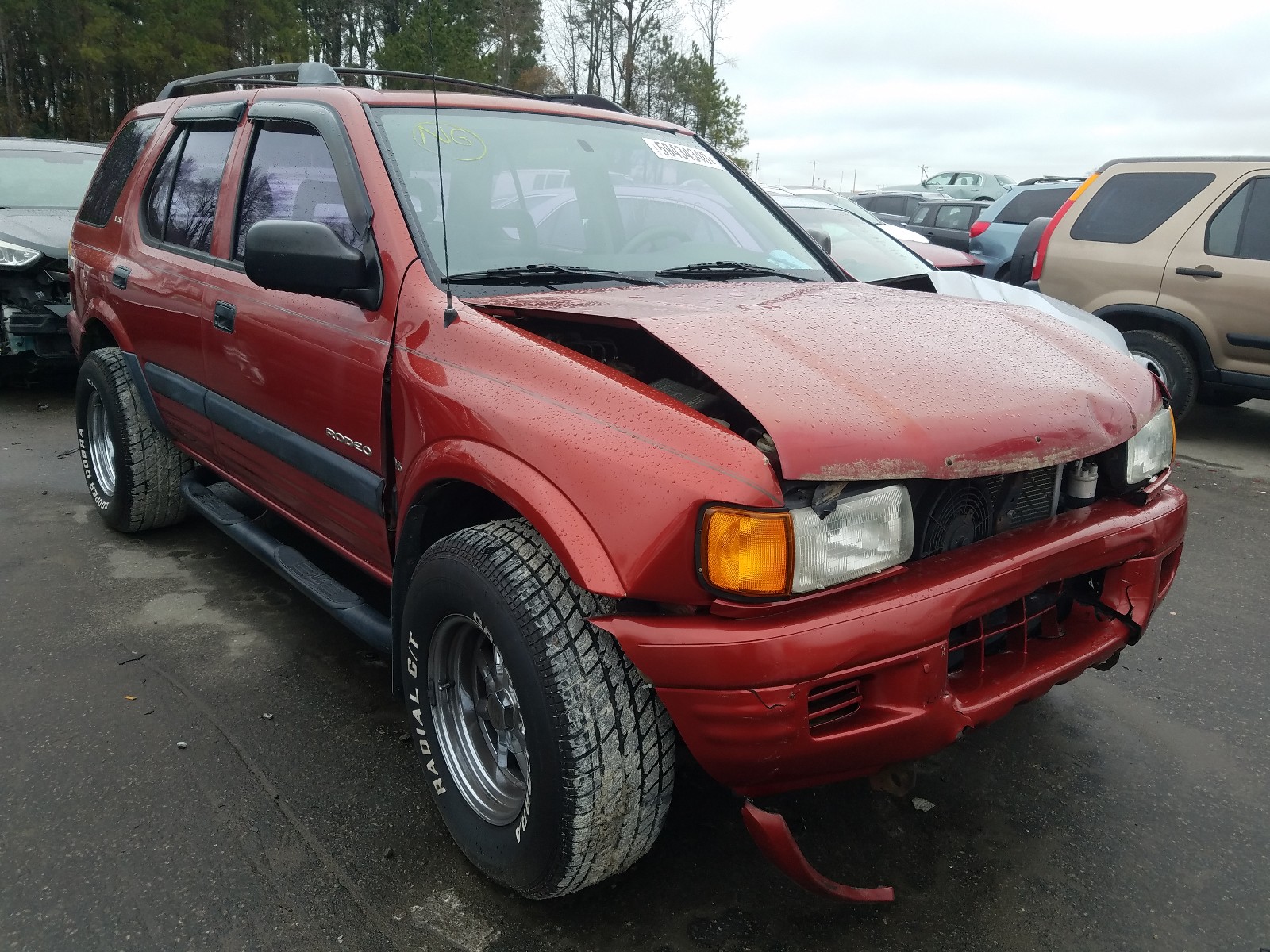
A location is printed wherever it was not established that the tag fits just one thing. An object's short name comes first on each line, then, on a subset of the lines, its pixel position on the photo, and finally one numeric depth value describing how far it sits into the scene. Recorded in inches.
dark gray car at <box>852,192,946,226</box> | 630.5
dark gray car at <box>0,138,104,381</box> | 244.1
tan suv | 240.1
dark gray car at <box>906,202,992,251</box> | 534.9
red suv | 64.9
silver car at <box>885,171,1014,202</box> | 959.0
